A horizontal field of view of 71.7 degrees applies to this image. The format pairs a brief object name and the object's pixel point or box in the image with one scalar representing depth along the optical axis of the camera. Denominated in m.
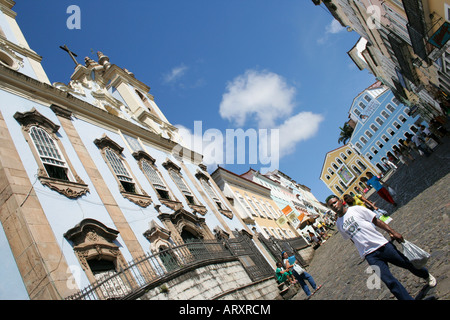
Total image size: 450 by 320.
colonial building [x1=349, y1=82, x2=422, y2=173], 52.78
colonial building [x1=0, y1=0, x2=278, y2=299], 7.92
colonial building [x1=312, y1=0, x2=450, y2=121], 14.77
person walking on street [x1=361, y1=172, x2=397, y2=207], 13.35
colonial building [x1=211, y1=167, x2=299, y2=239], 27.08
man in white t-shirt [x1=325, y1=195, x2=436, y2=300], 4.20
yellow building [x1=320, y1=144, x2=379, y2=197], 65.44
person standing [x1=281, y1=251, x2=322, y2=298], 9.29
